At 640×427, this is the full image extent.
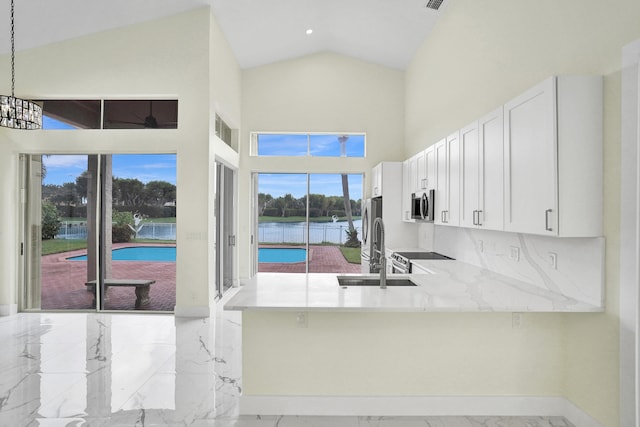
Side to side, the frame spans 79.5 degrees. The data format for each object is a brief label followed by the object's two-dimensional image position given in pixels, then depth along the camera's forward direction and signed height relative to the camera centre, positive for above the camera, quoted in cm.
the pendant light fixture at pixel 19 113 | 347 +93
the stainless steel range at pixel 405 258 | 429 -50
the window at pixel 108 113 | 503 +132
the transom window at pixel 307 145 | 700 +128
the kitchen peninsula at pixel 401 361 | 247 -95
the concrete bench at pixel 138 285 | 508 -95
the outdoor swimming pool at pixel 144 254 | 504 -53
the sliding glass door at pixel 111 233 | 506 -25
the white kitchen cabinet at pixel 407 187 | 523 +40
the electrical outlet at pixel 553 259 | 250 -29
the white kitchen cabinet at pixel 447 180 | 352 +34
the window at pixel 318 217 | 699 -4
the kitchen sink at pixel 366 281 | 299 -52
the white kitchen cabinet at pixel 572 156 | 207 +33
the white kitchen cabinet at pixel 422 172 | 458 +52
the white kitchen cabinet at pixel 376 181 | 594 +56
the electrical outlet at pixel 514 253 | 297 -30
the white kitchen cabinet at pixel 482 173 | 269 +32
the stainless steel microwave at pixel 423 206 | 424 +11
